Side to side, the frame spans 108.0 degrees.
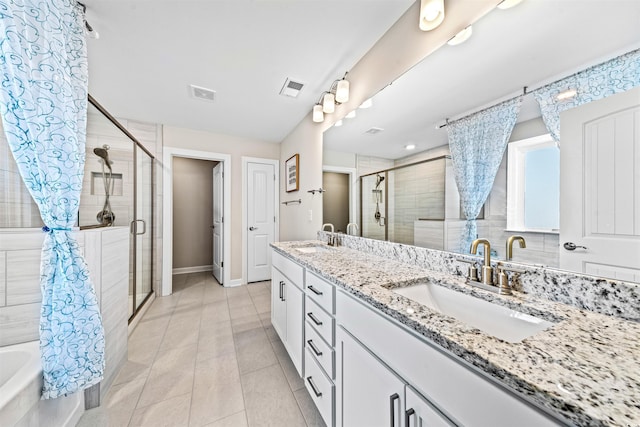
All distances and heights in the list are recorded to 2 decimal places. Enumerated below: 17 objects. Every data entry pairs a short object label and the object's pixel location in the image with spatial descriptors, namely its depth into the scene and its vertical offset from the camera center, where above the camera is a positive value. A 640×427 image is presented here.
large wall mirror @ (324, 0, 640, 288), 0.71 +0.38
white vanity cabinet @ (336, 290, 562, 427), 0.48 -0.45
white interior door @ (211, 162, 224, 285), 3.51 -0.14
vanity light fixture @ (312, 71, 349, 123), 1.87 +1.01
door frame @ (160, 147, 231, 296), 3.09 +0.01
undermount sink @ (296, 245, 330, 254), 1.89 -0.31
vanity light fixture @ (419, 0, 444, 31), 1.18 +1.04
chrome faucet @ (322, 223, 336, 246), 2.17 -0.22
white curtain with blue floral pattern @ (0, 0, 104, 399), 1.02 +0.24
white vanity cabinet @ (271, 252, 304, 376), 1.49 -0.67
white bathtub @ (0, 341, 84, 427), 0.88 -0.75
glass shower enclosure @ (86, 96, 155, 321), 1.76 +0.20
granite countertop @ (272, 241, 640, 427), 0.38 -0.31
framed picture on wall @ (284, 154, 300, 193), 3.04 +0.57
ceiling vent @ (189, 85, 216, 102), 2.21 +1.19
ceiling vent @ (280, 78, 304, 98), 2.13 +1.20
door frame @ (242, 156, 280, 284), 3.55 +0.02
